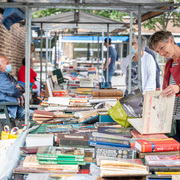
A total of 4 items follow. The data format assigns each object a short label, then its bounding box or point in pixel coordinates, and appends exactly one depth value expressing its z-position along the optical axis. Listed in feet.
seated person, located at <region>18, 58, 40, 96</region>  25.95
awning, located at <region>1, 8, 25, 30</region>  15.15
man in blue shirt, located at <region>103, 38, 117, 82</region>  33.60
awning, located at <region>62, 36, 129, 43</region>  54.08
